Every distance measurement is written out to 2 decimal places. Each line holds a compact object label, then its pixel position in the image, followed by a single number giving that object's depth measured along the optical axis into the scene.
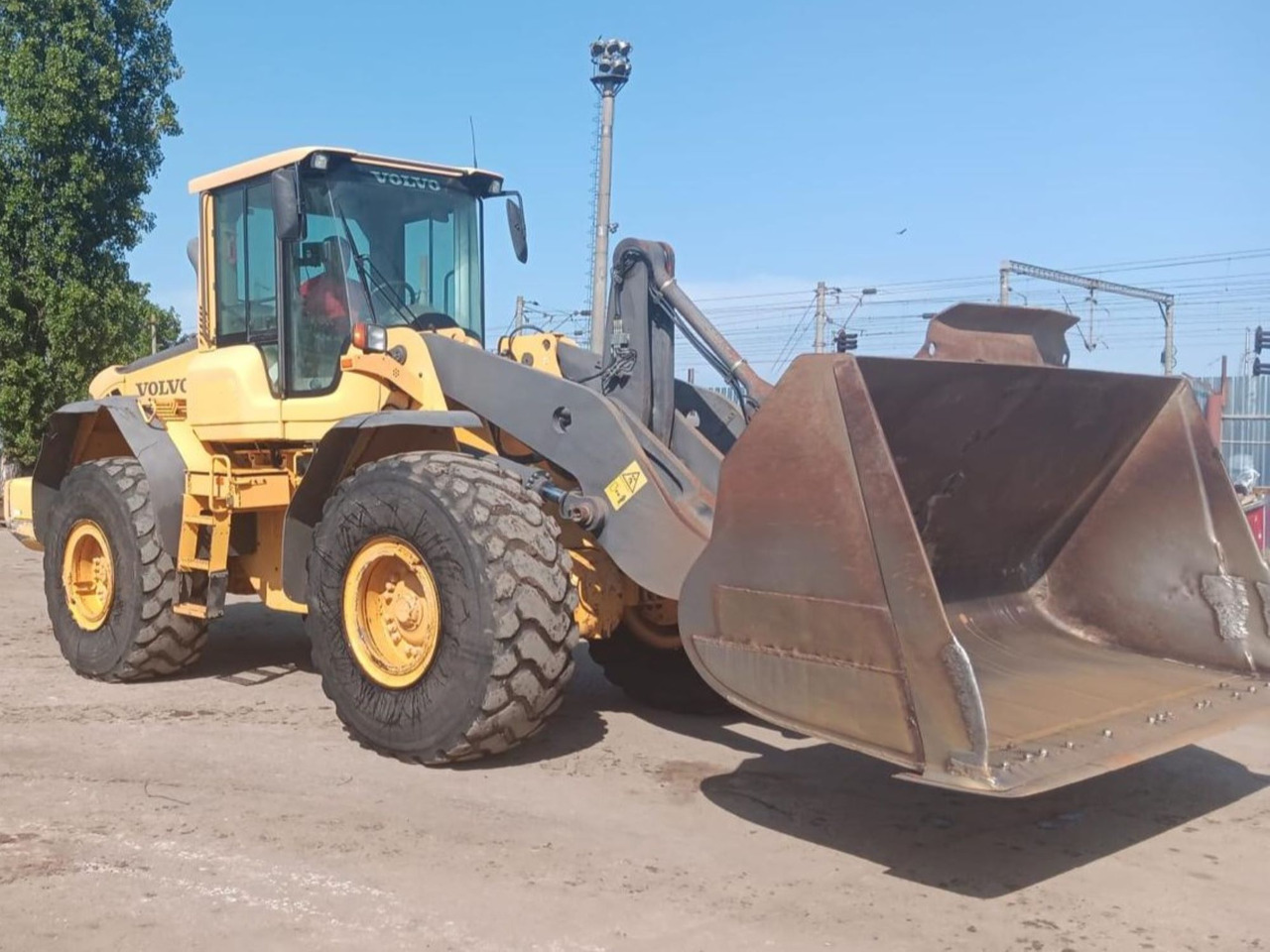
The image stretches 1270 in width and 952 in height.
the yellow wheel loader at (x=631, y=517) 4.18
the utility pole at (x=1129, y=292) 17.31
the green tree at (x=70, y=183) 16.58
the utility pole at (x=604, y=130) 14.60
